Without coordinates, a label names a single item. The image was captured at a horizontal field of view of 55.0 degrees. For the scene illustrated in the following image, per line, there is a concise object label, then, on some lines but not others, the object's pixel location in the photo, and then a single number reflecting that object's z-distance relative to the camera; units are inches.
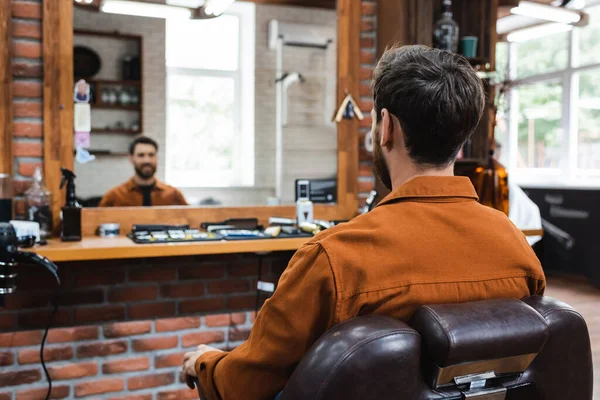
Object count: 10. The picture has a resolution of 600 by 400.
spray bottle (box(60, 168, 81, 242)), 89.6
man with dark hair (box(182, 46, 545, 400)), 40.6
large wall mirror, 106.2
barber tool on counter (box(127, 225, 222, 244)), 87.6
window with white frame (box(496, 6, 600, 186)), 263.1
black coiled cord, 94.3
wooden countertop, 79.7
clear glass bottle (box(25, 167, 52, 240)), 90.7
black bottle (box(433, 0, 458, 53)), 117.0
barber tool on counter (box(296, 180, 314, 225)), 107.3
